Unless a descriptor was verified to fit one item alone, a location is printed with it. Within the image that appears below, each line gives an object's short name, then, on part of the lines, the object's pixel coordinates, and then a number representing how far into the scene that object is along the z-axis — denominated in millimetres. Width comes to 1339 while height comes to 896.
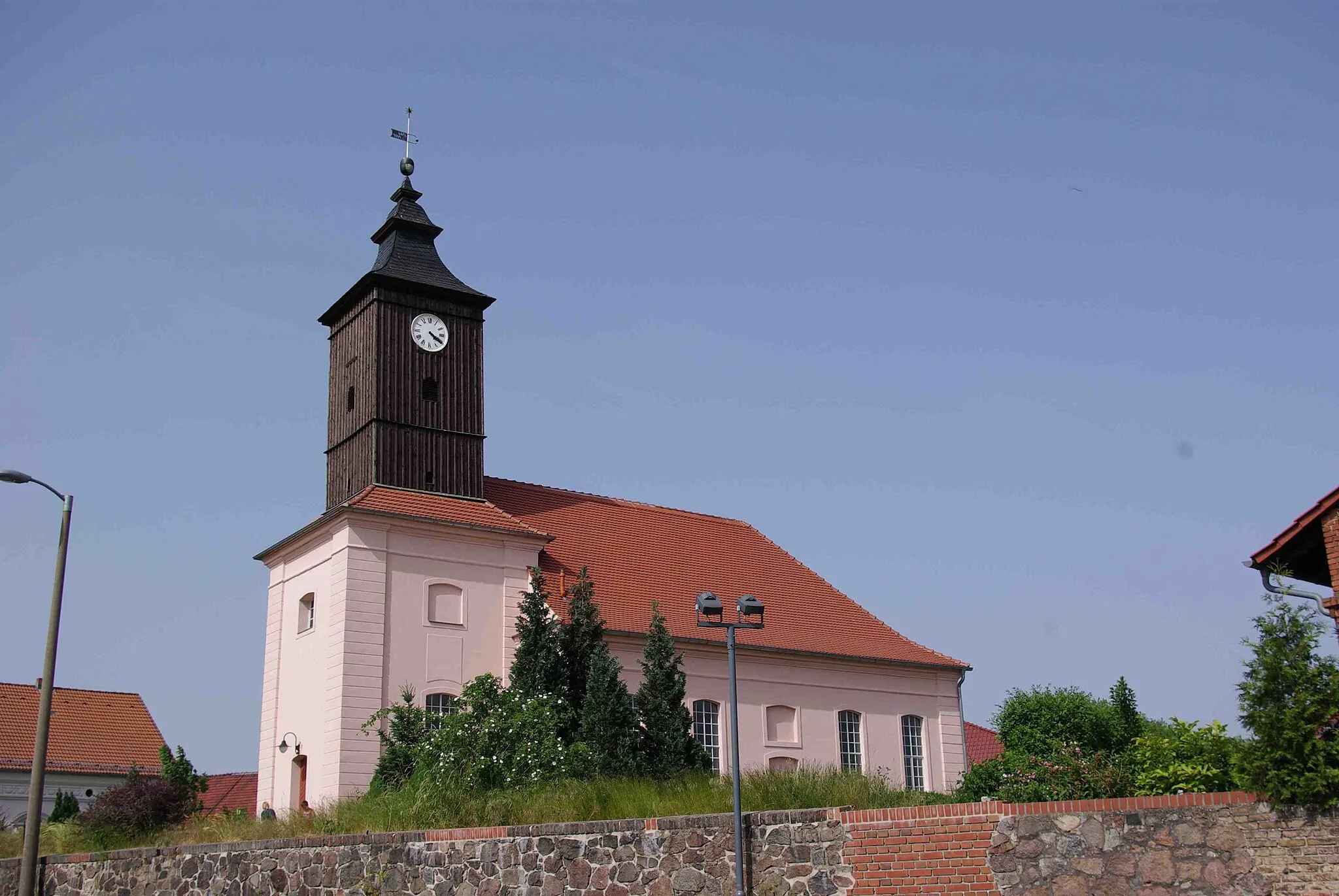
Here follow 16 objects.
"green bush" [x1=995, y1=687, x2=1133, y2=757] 33062
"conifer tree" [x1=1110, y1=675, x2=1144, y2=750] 30781
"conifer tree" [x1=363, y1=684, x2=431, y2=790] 26625
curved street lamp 19250
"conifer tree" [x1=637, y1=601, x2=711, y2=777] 26250
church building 29781
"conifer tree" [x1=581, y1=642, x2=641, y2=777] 25422
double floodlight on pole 16000
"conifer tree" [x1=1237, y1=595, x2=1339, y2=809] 11906
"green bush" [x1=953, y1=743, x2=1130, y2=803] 16734
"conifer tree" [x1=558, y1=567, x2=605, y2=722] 28609
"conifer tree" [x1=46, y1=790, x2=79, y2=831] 37188
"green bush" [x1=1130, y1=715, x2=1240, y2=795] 14188
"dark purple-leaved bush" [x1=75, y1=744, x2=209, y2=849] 25094
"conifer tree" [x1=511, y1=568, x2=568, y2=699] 27828
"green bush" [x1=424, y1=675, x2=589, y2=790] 22750
